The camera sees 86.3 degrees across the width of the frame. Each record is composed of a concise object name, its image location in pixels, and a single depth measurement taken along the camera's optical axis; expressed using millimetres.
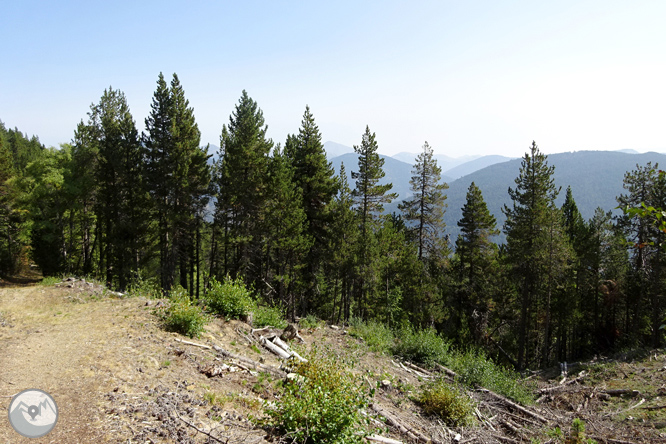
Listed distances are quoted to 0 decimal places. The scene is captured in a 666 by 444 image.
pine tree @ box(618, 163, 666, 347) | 23797
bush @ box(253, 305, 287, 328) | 11734
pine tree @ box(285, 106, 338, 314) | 23562
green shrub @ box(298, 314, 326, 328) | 14538
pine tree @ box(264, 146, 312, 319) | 20453
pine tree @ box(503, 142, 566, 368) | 23750
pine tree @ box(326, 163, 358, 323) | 23562
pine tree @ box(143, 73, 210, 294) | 22484
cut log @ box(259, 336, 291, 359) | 9691
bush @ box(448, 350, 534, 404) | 10727
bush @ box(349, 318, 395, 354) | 13180
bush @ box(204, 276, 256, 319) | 10984
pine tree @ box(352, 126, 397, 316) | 24938
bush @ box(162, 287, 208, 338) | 9000
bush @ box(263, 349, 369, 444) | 4988
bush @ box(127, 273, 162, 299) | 13456
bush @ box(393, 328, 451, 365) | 12875
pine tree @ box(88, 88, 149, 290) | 24125
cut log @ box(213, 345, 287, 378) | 7973
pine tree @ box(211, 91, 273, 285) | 22203
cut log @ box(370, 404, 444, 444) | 7020
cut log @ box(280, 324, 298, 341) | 11266
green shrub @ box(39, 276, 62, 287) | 15715
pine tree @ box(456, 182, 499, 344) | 29000
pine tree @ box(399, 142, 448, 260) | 27938
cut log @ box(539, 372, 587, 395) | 13281
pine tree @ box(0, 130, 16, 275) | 27375
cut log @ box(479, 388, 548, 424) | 9576
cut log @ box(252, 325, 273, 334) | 10866
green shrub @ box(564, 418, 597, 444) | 6962
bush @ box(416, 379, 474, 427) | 8211
